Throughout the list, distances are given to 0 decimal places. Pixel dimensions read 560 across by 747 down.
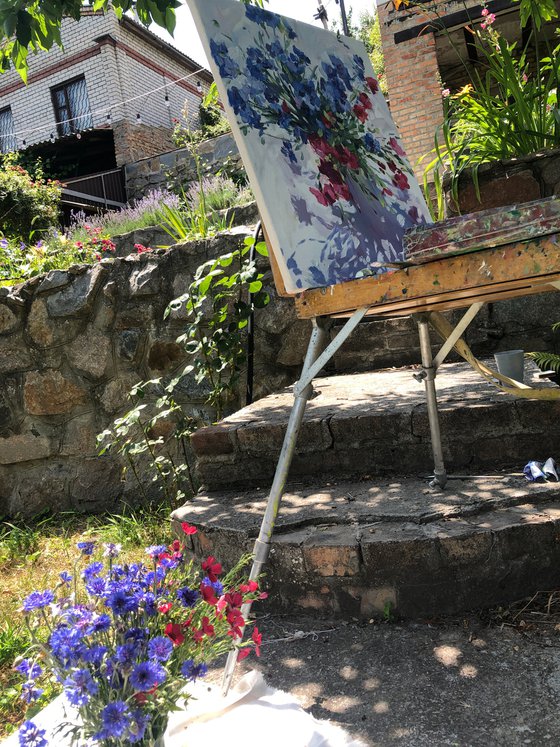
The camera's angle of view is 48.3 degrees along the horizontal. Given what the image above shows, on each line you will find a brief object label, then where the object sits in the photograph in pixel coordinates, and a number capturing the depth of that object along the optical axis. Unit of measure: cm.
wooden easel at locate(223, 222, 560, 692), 119
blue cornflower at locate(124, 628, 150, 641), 96
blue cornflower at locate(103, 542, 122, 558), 114
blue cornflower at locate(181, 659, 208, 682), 100
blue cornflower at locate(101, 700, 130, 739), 85
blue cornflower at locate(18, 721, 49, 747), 93
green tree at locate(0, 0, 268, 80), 192
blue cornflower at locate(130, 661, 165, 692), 88
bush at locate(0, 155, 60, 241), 769
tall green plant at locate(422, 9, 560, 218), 317
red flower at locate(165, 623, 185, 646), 101
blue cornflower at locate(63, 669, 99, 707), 87
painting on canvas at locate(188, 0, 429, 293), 144
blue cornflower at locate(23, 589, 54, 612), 98
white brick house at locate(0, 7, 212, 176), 1373
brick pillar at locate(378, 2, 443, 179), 688
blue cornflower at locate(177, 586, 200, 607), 107
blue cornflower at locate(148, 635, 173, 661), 92
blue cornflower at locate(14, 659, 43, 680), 98
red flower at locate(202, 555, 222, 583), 113
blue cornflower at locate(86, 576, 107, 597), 100
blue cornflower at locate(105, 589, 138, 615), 96
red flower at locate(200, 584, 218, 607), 107
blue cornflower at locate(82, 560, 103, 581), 105
